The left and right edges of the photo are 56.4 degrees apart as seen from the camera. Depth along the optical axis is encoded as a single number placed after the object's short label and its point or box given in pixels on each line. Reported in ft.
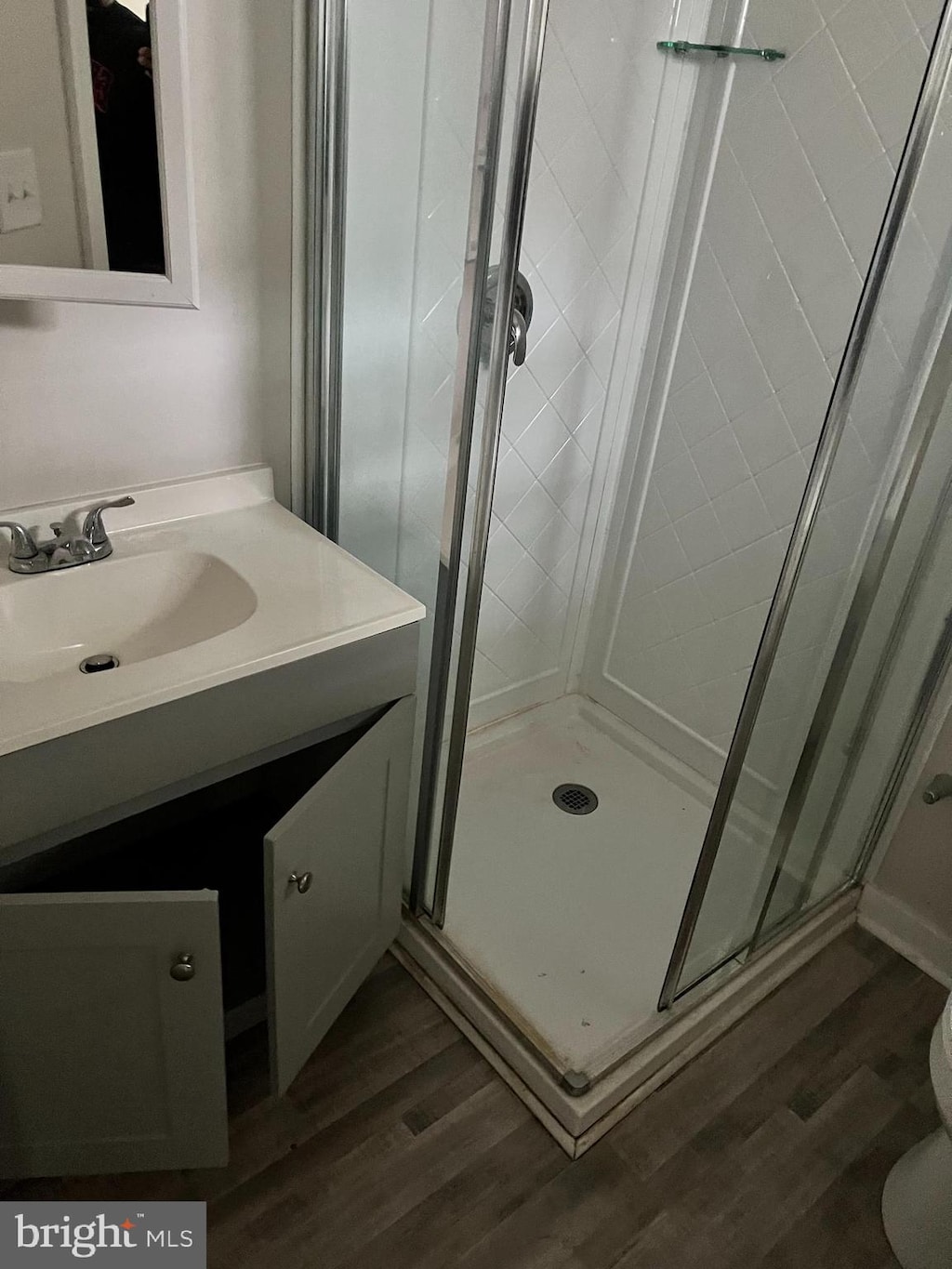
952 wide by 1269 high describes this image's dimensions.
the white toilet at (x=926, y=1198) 4.18
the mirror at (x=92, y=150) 3.59
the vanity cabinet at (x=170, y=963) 3.49
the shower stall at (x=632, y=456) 4.07
